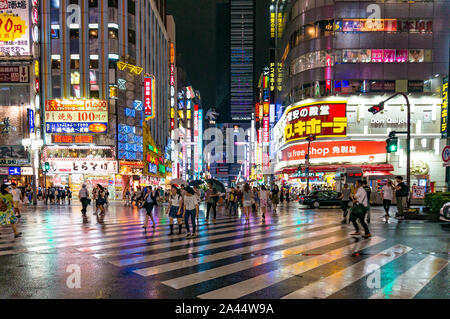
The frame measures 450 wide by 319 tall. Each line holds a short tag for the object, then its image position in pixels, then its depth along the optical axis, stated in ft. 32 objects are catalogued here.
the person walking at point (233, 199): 66.95
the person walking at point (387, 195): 55.77
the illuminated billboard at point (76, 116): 132.46
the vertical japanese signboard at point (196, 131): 407.44
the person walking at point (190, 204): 36.29
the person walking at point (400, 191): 49.83
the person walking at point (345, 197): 52.84
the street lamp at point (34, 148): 97.12
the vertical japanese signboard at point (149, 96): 160.22
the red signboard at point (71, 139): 138.10
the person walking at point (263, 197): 56.00
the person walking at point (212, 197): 55.33
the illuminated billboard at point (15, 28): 119.75
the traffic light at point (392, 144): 55.36
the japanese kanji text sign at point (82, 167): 137.69
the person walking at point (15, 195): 53.88
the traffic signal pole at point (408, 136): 56.39
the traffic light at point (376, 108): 58.75
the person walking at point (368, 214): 48.11
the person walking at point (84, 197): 62.34
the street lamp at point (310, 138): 118.27
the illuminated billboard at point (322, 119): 133.39
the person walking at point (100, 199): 56.73
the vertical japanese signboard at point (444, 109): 104.00
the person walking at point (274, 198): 72.13
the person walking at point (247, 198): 54.13
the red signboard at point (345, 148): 132.98
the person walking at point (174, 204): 40.15
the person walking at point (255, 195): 63.79
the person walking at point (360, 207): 34.71
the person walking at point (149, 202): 44.52
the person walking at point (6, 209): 34.58
